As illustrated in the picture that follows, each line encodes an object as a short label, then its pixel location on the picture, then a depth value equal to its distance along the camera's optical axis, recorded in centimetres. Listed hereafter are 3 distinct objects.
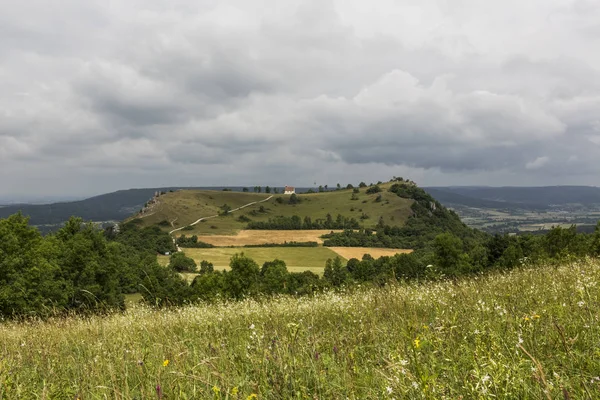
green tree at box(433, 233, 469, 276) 7538
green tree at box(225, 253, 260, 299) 7481
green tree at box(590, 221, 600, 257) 5455
